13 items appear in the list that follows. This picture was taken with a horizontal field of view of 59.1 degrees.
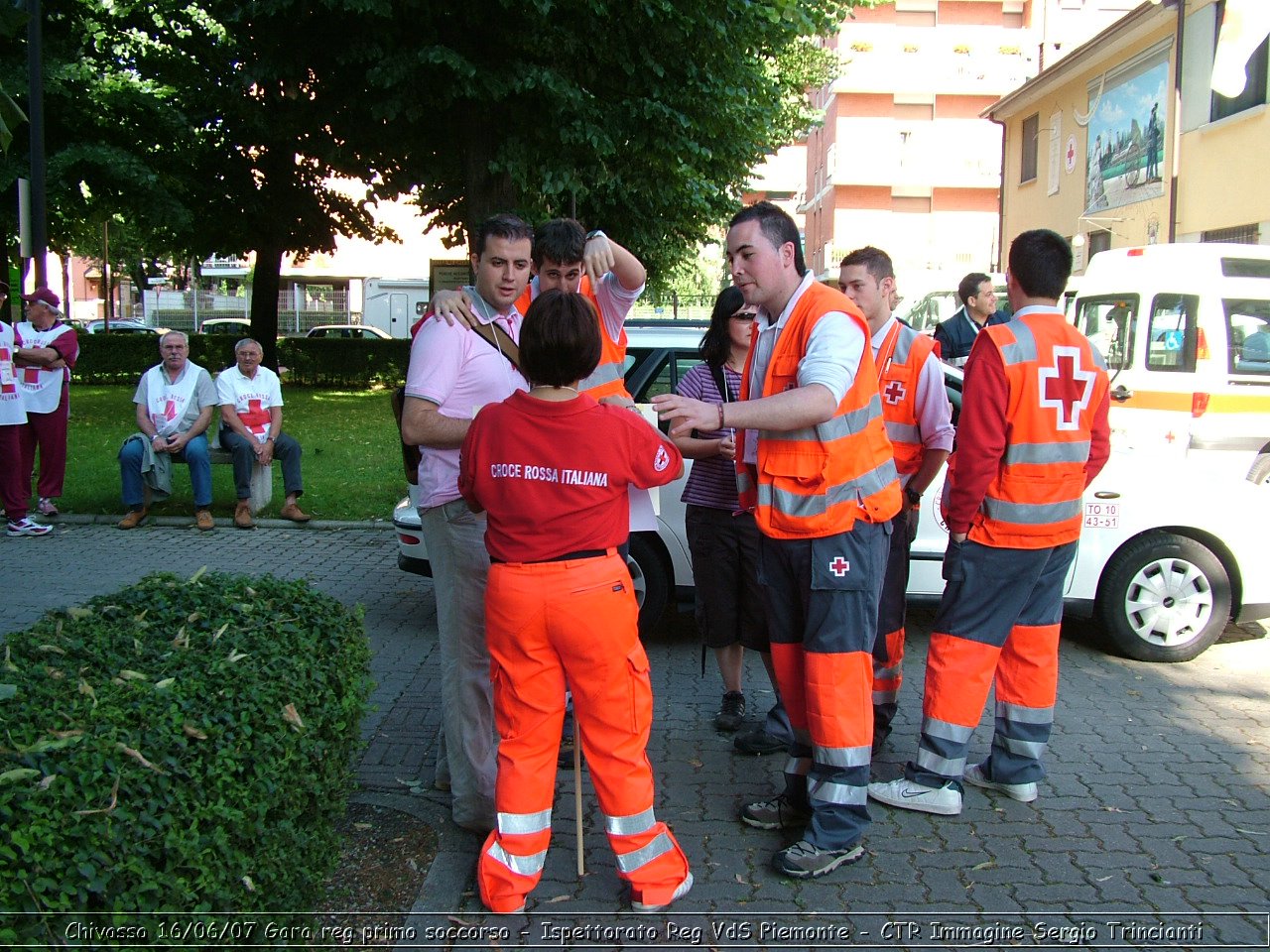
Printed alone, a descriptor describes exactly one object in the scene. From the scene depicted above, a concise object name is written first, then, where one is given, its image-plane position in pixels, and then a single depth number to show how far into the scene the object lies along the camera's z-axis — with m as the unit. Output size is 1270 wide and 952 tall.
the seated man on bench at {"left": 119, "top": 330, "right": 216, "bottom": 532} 9.90
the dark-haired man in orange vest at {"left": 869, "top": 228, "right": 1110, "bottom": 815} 4.15
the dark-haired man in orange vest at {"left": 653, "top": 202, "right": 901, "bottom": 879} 3.61
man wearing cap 9.84
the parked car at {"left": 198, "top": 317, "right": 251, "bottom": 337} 42.88
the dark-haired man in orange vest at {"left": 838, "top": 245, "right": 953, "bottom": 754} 4.72
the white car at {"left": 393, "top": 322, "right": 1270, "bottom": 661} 6.16
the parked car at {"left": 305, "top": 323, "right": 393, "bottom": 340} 43.31
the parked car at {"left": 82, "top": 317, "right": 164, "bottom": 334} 46.99
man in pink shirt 3.75
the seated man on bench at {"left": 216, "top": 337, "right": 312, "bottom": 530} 9.99
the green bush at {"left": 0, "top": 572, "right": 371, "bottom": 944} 2.17
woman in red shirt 3.28
